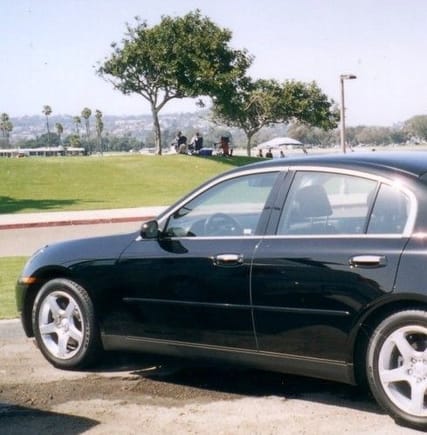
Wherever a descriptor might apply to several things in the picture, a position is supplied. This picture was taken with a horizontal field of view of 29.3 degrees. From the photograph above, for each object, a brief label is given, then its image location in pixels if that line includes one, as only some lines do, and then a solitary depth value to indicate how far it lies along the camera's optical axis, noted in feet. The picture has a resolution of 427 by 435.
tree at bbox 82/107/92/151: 519.89
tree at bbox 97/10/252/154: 173.78
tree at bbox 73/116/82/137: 600.39
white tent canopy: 249.75
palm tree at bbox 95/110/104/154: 472.44
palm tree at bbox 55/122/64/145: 575.71
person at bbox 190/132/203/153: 173.47
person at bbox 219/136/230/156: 170.52
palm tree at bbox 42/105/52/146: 474.08
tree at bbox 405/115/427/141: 465.88
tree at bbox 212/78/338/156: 216.33
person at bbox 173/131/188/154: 170.60
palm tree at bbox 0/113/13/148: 553.64
